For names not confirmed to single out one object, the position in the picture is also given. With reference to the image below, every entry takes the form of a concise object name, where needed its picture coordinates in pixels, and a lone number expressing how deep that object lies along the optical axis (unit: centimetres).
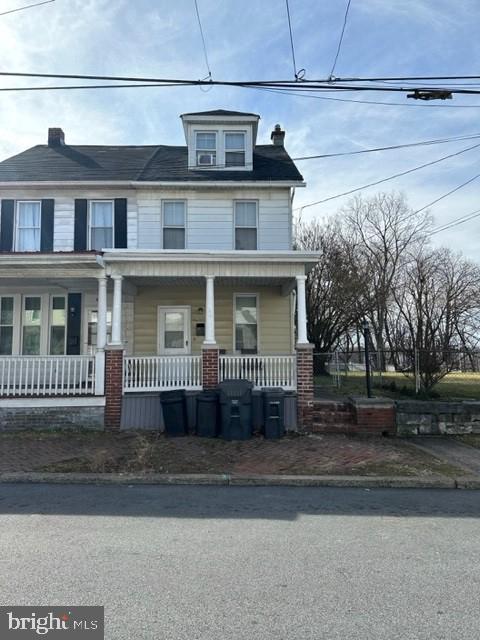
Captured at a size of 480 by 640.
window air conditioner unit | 1273
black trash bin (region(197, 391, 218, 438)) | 838
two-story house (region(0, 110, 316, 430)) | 1191
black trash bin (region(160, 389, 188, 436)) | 860
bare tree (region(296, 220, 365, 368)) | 2277
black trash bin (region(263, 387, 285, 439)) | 838
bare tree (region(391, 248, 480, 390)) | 1245
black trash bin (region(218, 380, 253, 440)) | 818
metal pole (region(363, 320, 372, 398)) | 1012
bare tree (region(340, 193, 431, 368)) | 2541
